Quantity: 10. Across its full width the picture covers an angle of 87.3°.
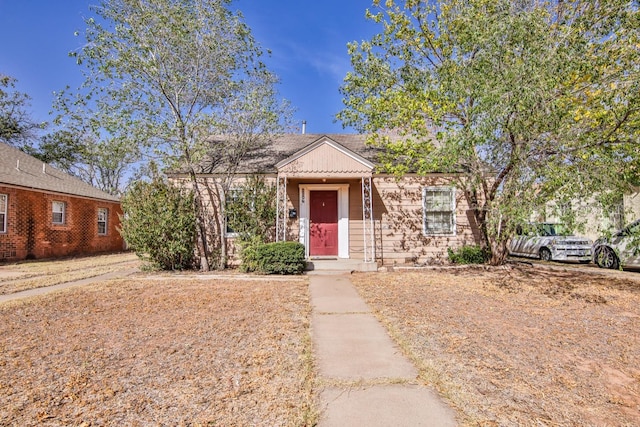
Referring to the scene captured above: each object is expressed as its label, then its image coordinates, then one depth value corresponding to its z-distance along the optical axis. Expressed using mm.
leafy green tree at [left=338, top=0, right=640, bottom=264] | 6109
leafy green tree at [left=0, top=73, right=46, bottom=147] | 24853
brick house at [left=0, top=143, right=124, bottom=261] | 13070
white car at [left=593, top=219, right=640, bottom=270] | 9508
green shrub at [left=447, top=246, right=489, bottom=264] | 10664
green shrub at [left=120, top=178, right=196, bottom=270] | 9445
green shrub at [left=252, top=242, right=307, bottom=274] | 9289
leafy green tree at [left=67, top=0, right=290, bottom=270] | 8727
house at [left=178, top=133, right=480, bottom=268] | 11203
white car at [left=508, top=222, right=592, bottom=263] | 12977
